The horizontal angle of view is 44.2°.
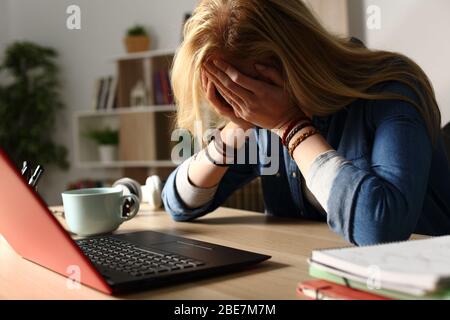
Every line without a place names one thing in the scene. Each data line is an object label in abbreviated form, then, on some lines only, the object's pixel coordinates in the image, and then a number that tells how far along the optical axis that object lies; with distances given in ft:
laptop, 1.82
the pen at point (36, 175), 3.30
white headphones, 4.04
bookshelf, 11.08
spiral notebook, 1.48
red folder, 1.60
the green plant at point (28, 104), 13.07
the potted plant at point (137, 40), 11.59
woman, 2.56
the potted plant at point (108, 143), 12.25
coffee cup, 2.98
